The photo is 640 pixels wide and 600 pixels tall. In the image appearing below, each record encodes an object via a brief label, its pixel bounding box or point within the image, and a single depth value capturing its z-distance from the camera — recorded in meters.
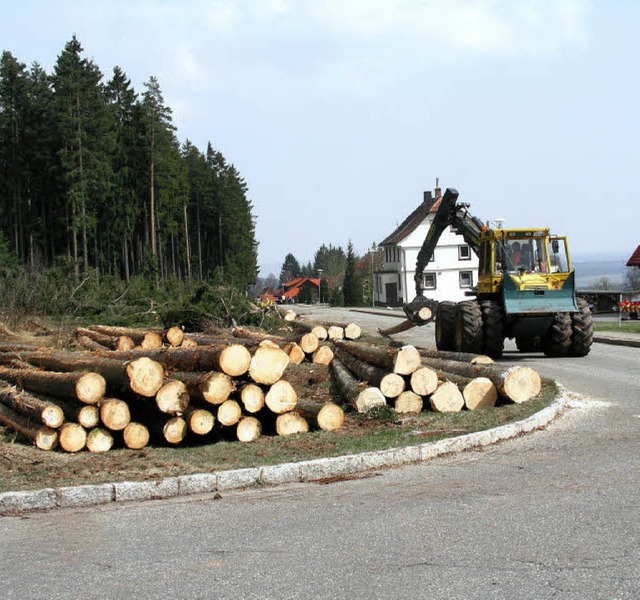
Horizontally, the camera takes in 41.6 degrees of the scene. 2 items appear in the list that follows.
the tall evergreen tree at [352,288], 98.81
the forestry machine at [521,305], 19.30
